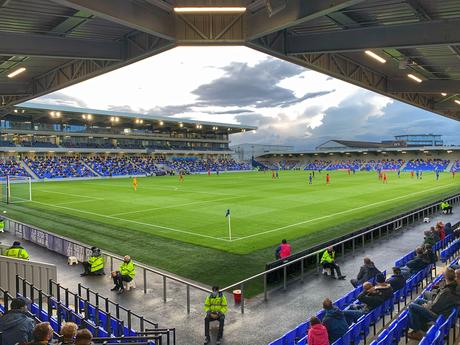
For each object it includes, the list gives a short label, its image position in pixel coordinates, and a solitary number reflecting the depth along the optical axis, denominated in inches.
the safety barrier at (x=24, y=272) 400.5
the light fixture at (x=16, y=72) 580.1
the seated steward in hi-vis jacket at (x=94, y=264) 528.1
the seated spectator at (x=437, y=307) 281.4
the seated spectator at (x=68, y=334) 194.2
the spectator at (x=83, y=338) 184.0
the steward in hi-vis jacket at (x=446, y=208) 961.5
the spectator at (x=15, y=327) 220.5
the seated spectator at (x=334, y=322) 273.6
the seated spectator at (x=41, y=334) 188.5
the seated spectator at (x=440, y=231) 587.4
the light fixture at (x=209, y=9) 370.3
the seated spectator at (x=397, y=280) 358.3
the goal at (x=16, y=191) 1411.2
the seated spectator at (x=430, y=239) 538.3
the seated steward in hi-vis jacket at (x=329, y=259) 509.0
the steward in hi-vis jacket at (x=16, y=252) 496.1
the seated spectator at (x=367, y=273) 410.3
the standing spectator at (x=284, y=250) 531.8
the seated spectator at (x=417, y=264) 418.3
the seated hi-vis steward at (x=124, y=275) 468.1
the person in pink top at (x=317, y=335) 247.4
